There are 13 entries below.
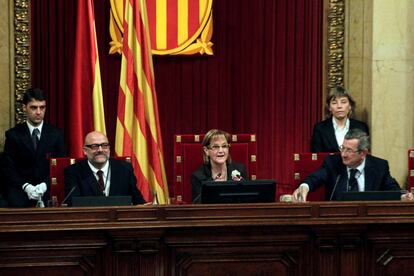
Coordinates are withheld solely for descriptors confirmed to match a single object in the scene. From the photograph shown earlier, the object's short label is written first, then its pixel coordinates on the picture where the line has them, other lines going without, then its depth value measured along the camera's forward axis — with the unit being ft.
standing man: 45.34
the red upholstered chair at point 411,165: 43.98
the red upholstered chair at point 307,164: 43.62
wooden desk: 33.22
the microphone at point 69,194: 36.78
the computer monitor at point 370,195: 35.99
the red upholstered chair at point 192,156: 43.73
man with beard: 39.88
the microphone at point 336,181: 38.75
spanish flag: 46.78
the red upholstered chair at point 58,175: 41.14
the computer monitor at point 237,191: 34.94
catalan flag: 47.09
